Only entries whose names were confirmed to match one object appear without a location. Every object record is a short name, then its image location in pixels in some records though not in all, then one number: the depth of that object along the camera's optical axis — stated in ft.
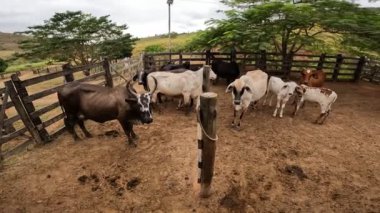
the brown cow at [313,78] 30.30
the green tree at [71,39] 83.92
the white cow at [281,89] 24.70
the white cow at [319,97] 23.56
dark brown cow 17.97
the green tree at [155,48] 117.43
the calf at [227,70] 37.17
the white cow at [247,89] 20.67
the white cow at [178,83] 24.79
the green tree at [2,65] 113.70
